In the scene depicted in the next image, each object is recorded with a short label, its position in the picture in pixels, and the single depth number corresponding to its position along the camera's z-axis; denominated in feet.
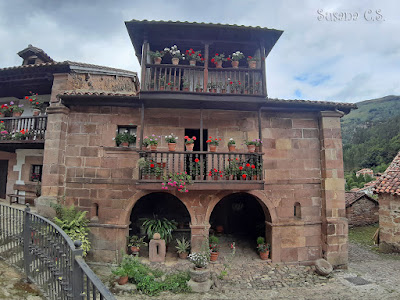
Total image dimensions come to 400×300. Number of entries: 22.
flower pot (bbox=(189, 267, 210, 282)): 22.42
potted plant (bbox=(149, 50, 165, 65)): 27.04
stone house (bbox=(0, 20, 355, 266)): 26.68
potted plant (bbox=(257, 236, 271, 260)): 28.40
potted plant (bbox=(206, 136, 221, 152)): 26.09
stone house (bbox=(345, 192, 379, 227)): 52.72
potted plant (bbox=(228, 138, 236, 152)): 26.67
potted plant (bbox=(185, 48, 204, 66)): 27.20
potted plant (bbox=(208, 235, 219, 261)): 27.81
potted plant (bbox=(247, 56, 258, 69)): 28.07
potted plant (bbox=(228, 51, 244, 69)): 28.04
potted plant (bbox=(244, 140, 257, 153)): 26.55
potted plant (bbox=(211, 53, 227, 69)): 27.91
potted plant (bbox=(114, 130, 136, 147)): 27.73
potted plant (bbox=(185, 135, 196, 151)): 25.73
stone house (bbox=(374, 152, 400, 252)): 35.09
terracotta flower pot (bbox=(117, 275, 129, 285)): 21.81
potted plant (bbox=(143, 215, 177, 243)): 28.55
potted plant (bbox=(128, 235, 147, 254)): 27.40
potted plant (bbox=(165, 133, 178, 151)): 25.86
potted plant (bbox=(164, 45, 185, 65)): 27.22
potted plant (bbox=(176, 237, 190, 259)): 27.86
